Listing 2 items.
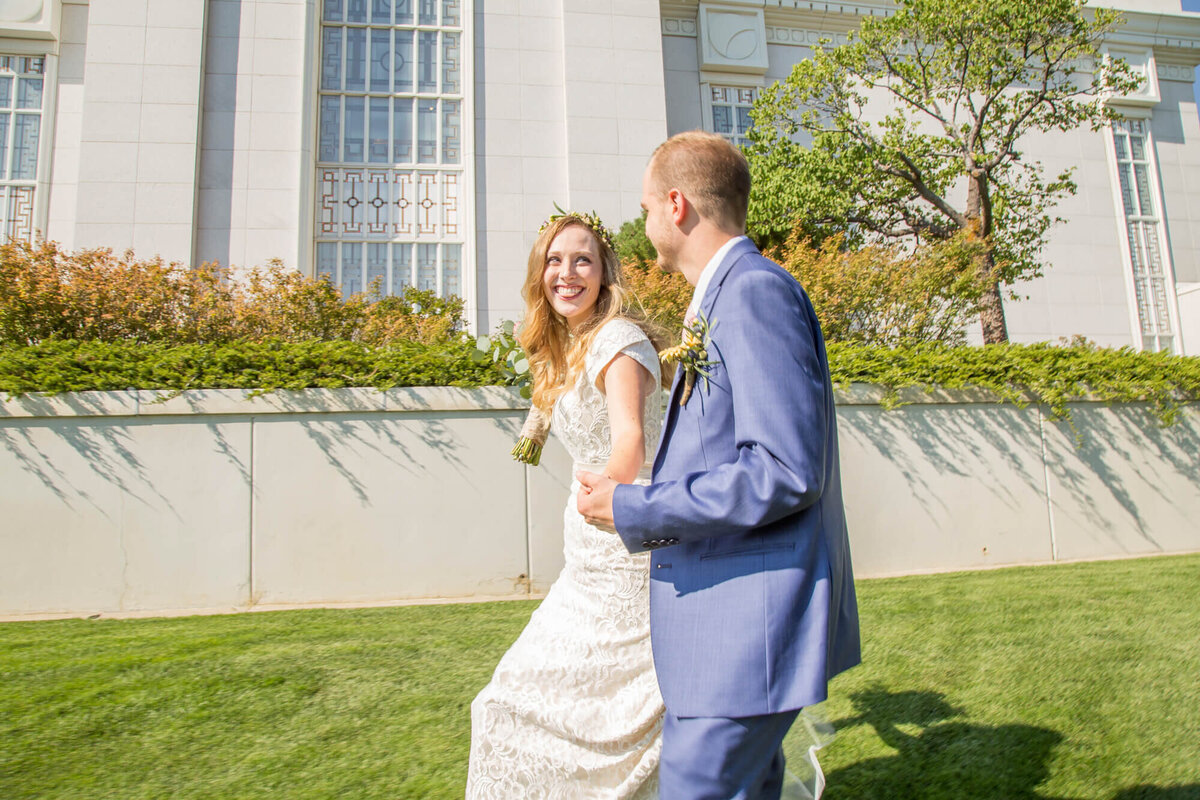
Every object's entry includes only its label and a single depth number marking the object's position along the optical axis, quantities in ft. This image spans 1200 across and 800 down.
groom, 4.43
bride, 6.22
